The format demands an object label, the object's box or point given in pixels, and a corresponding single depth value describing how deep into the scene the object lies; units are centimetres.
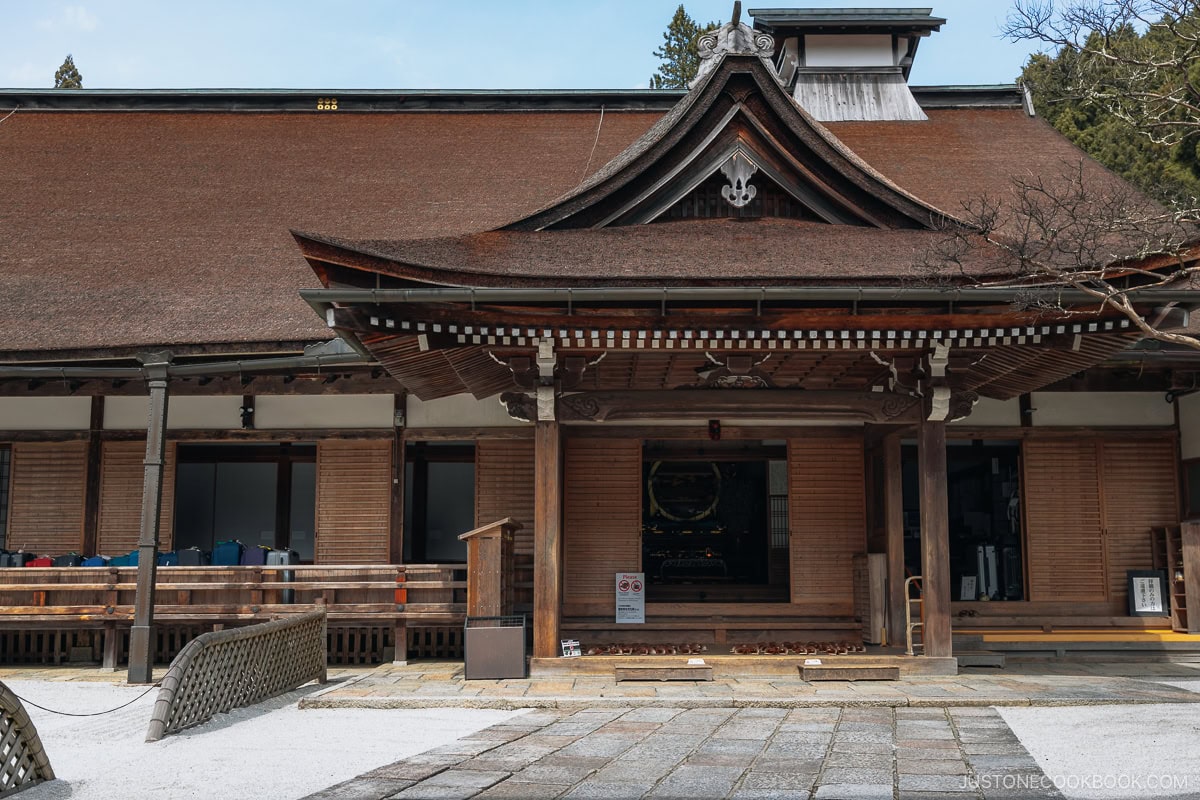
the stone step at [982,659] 1100
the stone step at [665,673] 1006
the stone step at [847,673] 999
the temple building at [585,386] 977
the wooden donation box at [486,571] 1076
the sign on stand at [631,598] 1224
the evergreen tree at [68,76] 3145
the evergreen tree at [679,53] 3509
